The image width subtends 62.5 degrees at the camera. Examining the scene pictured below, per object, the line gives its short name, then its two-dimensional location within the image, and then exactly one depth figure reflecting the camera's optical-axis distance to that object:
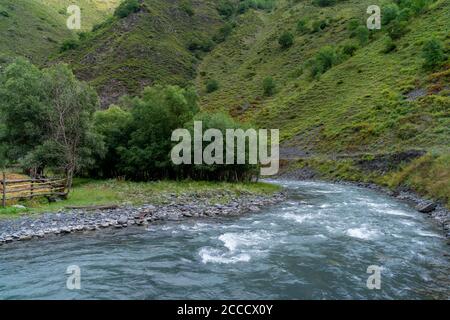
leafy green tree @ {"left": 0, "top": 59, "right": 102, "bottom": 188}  31.89
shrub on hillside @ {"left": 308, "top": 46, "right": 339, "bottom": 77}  92.74
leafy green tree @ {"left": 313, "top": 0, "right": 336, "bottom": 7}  143.76
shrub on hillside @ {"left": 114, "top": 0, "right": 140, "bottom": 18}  137.12
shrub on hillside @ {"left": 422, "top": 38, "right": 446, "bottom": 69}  62.97
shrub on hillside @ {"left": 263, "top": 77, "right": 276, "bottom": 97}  100.38
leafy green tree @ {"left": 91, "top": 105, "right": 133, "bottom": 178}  46.09
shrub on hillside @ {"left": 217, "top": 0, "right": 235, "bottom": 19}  176.50
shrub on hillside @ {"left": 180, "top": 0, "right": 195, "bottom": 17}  156.50
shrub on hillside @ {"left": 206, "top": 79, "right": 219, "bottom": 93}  115.69
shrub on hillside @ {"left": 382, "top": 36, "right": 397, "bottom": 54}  81.31
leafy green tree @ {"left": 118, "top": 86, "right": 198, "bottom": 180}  42.84
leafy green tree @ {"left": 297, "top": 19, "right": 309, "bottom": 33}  129.12
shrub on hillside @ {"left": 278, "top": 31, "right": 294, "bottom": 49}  122.88
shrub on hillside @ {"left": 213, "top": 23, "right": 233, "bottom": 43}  152.25
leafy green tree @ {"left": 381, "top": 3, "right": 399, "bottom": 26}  96.62
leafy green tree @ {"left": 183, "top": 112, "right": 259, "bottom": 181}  41.59
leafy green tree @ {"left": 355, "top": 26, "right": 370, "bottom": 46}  93.88
